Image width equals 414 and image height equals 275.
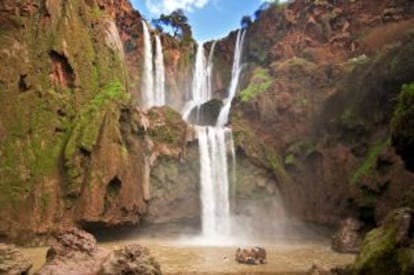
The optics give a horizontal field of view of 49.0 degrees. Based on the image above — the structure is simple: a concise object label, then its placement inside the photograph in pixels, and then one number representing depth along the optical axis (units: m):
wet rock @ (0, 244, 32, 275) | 14.09
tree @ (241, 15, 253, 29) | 47.69
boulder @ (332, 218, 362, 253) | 22.48
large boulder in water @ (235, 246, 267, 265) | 18.77
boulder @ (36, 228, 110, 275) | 14.51
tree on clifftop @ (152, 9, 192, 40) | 50.78
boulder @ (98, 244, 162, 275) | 14.02
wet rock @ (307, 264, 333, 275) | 14.77
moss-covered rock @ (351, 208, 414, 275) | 9.04
